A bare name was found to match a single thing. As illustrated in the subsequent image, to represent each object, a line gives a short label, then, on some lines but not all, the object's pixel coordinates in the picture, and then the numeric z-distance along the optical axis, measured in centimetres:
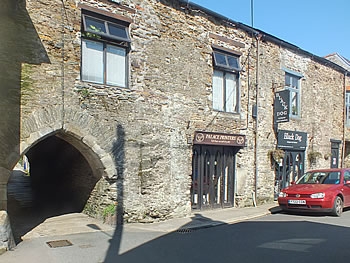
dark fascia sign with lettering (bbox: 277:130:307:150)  1386
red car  1029
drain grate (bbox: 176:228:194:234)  838
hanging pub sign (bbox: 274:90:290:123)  1307
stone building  795
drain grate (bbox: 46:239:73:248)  695
